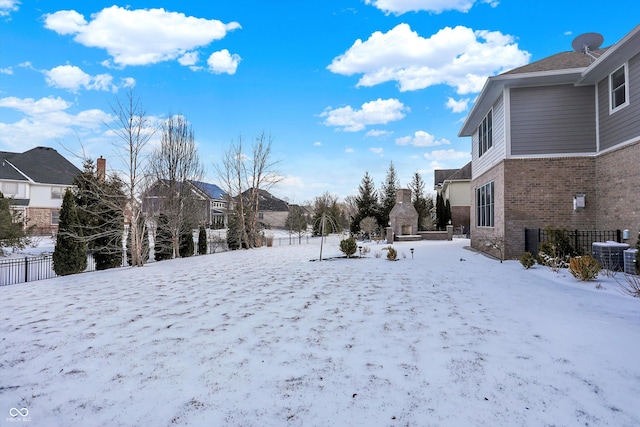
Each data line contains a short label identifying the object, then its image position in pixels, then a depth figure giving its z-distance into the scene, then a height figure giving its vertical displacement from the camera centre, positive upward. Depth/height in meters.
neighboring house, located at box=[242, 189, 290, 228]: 44.38 +1.42
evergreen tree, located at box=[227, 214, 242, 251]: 19.16 -0.80
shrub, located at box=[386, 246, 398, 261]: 11.53 -1.29
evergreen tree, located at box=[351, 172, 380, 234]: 27.47 +1.64
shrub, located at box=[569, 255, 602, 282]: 6.68 -1.04
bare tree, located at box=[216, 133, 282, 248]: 19.61 +3.01
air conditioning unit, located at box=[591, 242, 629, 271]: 7.91 -0.91
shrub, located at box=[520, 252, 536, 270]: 8.55 -1.12
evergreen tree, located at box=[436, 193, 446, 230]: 31.22 +0.64
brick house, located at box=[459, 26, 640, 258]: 9.20 +2.38
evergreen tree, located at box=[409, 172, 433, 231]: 28.72 +1.94
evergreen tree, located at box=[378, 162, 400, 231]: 27.50 +2.53
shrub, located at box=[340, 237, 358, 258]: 12.70 -1.08
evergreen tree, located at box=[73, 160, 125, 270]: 11.00 -0.17
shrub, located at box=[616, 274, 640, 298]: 5.47 -1.29
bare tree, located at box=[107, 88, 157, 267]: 10.92 +2.64
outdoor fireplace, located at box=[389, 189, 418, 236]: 22.67 +0.18
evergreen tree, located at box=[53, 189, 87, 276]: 9.74 -0.75
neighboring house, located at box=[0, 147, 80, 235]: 25.72 +3.17
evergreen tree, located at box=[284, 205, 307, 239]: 30.39 +0.18
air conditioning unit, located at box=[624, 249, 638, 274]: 7.28 -0.97
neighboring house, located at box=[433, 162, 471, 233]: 30.94 +2.40
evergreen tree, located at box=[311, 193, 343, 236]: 29.77 +0.66
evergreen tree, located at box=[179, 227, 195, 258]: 15.53 -1.18
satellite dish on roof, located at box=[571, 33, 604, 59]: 11.41 +6.59
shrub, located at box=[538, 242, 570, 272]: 8.17 -1.02
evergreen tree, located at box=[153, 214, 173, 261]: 13.95 -0.83
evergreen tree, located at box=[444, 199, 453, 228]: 30.67 +0.63
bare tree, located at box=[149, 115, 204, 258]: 14.27 +2.36
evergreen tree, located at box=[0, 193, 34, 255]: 13.09 -0.32
